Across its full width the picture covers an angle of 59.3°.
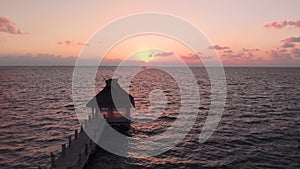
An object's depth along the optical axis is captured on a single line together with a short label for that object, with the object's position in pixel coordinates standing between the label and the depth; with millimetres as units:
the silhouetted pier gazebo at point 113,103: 28672
